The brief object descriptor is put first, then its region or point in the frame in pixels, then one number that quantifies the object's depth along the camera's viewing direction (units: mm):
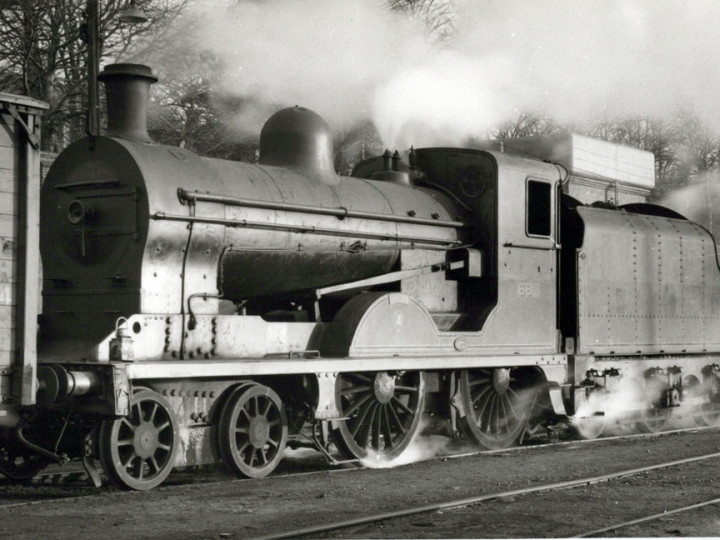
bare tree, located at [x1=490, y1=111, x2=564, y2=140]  41562
